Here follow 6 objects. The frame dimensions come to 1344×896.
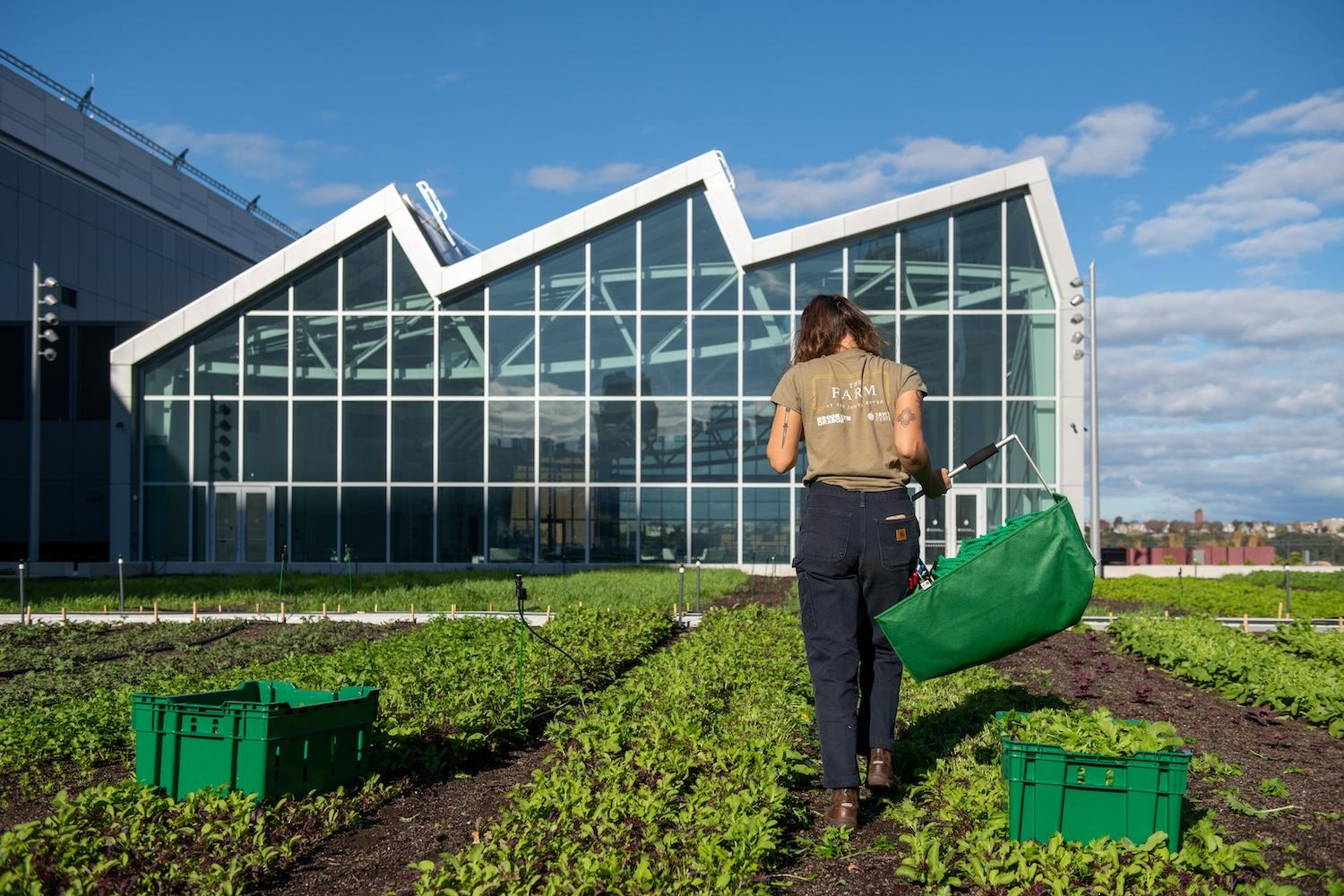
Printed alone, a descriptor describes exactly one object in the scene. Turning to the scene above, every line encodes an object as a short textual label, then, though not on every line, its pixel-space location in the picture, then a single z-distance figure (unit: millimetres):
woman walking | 4914
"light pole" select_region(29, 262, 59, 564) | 28750
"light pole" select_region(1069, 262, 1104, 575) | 25422
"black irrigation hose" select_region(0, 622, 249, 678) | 10602
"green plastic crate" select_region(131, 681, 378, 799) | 5102
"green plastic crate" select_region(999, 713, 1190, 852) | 4371
